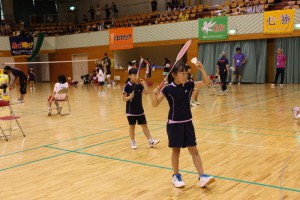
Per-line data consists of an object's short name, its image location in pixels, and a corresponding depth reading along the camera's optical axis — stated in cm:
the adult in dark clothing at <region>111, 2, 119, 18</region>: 3257
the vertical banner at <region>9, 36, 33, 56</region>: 3145
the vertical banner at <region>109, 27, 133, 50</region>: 2880
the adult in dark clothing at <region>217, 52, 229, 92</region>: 1636
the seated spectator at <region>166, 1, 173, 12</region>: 2829
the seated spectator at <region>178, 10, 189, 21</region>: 2578
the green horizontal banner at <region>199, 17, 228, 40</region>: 2311
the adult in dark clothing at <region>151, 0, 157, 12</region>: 2973
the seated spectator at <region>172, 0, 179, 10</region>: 2818
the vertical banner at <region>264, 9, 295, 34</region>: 2036
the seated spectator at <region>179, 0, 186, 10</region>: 2725
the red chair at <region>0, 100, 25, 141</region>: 835
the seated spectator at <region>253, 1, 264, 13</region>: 2183
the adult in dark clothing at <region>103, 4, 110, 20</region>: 3280
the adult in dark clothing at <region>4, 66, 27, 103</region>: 1341
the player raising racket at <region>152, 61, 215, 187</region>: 478
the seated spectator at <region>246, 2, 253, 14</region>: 2219
